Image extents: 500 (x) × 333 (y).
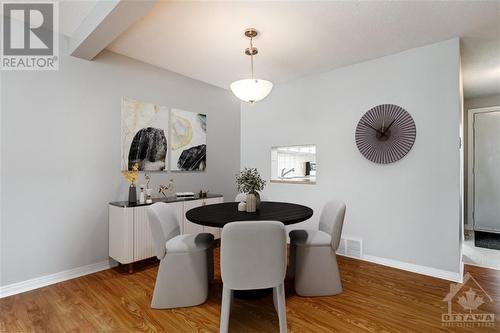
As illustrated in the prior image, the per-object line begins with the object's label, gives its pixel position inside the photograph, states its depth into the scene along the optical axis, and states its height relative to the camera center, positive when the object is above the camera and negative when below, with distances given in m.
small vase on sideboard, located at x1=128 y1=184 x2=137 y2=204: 3.02 -0.30
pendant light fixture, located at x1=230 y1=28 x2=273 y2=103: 2.38 +0.77
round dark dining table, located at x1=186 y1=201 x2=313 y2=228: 2.06 -0.40
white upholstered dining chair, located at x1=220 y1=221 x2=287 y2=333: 1.69 -0.61
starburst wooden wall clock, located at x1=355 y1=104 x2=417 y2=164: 3.04 +0.45
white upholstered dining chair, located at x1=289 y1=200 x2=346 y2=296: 2.37 -0.87
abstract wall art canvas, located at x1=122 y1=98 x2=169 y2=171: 3.24 +0.46
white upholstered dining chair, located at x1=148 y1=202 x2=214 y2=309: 2.19 -0.88
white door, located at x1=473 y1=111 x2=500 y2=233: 4.46 -0.02
